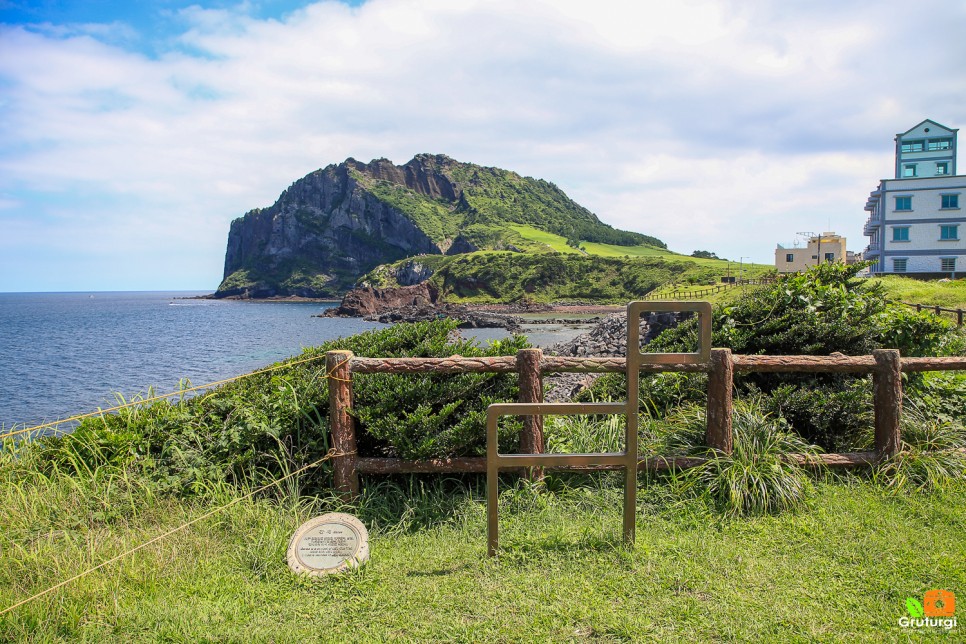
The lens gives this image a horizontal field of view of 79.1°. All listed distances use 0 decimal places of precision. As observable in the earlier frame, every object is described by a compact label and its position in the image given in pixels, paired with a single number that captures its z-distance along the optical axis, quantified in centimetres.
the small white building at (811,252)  6481
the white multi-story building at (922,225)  4597
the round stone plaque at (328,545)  400
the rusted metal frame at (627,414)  416
